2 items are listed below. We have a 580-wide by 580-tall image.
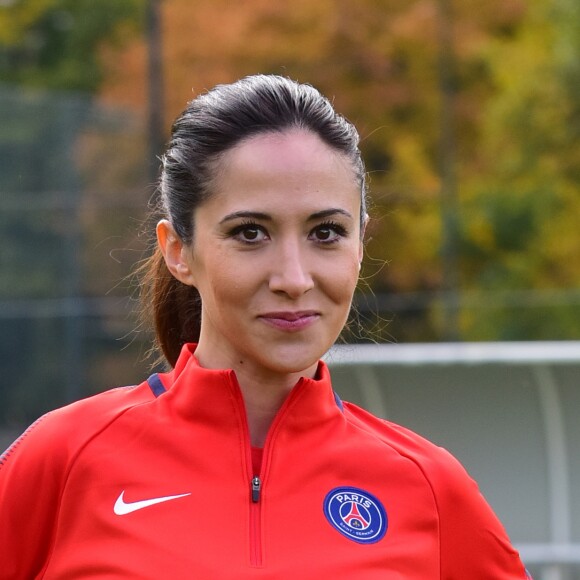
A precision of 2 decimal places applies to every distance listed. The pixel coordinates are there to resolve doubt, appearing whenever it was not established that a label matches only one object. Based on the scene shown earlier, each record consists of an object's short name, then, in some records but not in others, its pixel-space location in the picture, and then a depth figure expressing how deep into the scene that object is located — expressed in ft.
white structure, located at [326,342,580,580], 41.34
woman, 13.58
